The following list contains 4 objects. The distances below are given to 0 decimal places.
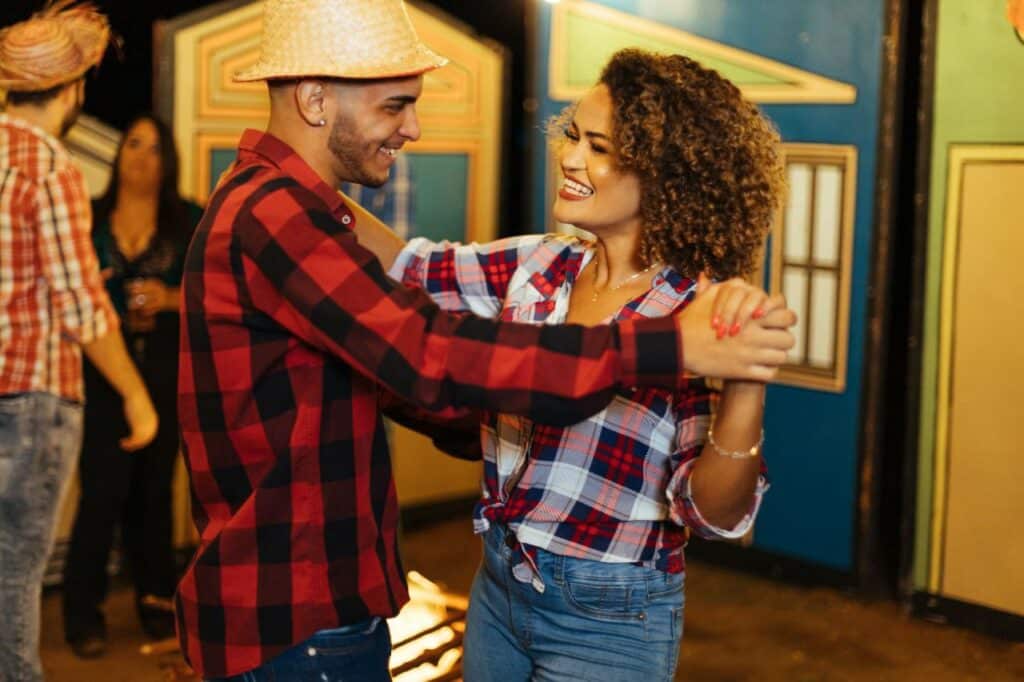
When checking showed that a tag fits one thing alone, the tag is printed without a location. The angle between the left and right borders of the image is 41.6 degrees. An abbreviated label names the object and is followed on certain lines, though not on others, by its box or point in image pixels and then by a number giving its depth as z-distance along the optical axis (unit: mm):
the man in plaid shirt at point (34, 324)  3303
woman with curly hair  2197
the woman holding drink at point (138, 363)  4426
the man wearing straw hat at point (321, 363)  1745
